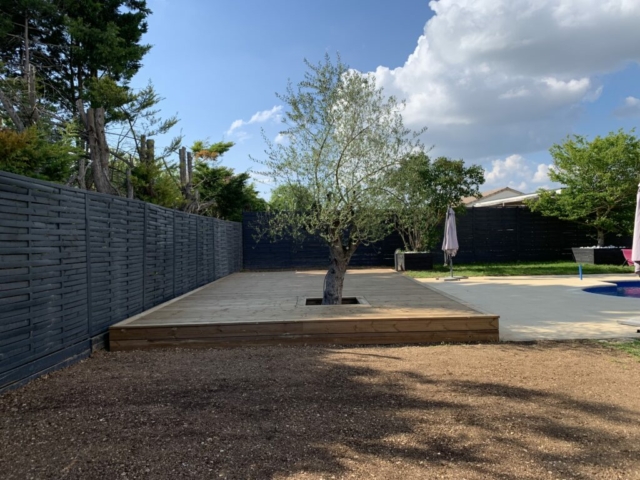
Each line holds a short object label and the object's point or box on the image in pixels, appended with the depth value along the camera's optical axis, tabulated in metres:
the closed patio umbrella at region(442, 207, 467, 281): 11.79
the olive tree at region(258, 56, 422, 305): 6.07
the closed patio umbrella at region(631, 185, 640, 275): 5.43
